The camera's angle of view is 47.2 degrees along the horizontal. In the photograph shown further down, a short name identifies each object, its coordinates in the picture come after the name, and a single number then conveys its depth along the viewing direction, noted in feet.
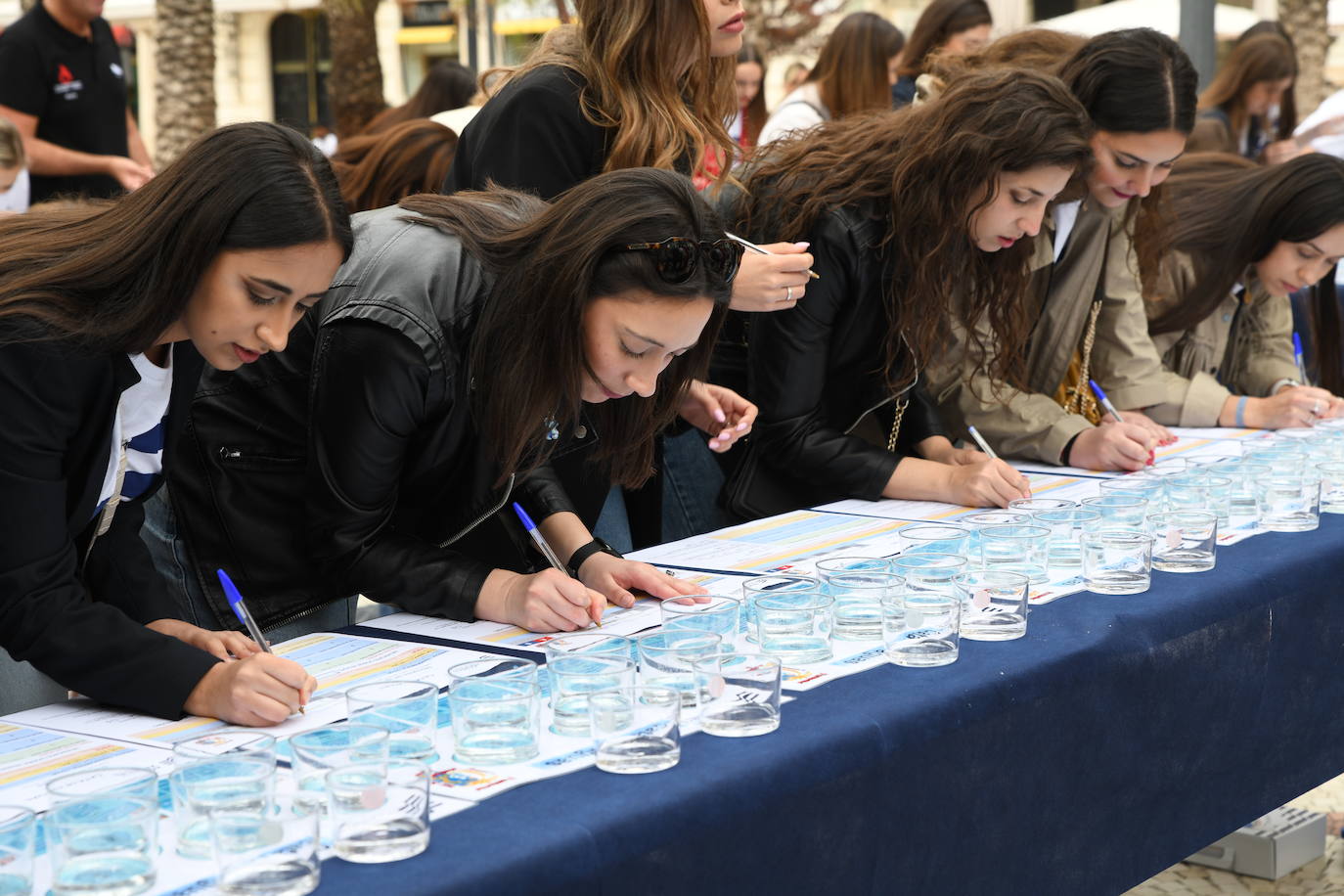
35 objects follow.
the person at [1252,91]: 22.29
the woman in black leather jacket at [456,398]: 7.30
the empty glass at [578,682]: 5.52
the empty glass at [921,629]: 6.33
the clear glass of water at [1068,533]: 7.95
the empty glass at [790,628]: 6.40
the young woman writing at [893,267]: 10.26
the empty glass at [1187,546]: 7.96
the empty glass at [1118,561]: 7.50
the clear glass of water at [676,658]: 5.71
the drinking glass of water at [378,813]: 4.39
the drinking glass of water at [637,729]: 5.09
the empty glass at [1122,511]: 8.25
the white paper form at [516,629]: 6.97
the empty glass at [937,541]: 7.79
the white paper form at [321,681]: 5.76
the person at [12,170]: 16.06
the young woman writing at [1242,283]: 13.44
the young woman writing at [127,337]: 5.98
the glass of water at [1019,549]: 7.74
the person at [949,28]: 18.99
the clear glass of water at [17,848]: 4.10
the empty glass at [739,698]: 5.47
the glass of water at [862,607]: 6.64
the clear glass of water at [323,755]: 4.70
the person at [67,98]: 17.48
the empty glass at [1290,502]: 9.00
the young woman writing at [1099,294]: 11.56
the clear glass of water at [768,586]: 6.57
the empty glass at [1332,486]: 9.57
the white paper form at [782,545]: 8.31
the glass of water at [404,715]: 5.18
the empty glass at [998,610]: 6.70
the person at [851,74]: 18.51
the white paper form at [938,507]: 9.74
